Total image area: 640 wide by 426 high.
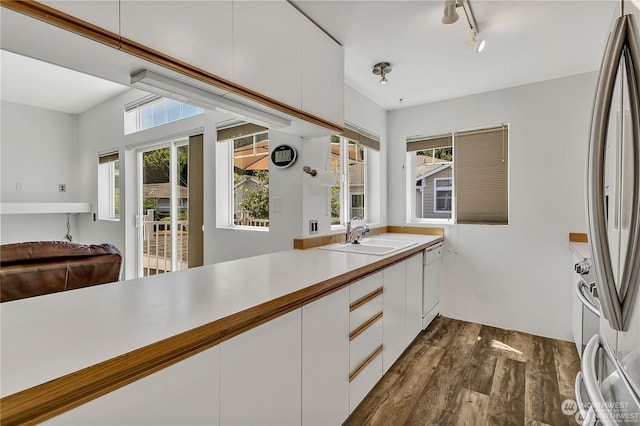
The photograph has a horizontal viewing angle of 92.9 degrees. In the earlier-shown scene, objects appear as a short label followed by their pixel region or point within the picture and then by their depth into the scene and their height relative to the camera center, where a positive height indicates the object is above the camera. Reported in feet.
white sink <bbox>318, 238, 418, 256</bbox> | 7.70 -0.99
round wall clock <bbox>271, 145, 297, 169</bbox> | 7.48 +1.37
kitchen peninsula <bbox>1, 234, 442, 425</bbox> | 2.01 -1.04
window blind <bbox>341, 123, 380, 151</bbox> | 9.32 +2.42
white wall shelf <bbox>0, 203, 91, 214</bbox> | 12.65 +0.17
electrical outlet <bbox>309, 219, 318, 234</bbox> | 7.73 -0.42
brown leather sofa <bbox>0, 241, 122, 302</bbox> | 5.10 -1.00
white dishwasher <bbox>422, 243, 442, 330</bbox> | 8.98 -2.33
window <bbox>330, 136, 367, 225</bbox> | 9.58 +0.99
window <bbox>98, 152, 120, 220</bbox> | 14.30 +0.98
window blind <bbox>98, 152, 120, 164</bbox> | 13.25 +2.44
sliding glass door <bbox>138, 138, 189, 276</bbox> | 10.70 +0.13
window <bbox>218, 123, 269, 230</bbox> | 8.68 +1.09
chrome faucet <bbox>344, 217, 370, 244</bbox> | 8.63 -0.68
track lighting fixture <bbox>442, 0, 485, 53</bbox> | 5.18 +3.46
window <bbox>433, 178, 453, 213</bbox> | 10.76 +0.50
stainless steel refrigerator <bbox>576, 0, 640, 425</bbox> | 2.01 -0.12
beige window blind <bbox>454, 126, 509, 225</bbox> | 9.62 +1.08
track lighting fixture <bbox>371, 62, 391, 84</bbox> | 7.82 +3.67
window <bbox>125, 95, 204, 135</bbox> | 10.39 +3.70
